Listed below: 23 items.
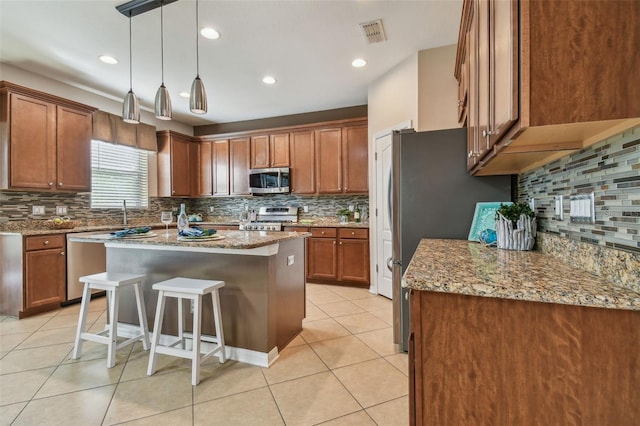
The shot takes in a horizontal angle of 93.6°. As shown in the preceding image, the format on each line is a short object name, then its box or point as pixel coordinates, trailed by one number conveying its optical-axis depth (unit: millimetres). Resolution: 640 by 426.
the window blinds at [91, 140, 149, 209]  4293
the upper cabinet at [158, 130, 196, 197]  5137
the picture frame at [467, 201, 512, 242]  1993
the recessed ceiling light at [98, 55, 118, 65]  3225
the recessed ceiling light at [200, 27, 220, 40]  2773
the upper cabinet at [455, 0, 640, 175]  788
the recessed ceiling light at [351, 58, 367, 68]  3381
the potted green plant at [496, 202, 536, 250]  1587
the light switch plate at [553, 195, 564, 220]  1351
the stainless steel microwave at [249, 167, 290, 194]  4938
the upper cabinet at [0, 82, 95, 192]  3141
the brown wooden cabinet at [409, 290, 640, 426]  776
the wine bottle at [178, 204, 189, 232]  2518
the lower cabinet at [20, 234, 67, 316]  3141
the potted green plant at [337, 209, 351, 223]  4770
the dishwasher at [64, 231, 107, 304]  3490
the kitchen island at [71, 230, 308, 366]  2180
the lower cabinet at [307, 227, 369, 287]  4238
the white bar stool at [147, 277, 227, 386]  1940
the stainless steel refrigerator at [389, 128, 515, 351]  2129
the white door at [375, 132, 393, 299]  3707
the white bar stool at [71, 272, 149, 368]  2152
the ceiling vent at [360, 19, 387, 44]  2713
